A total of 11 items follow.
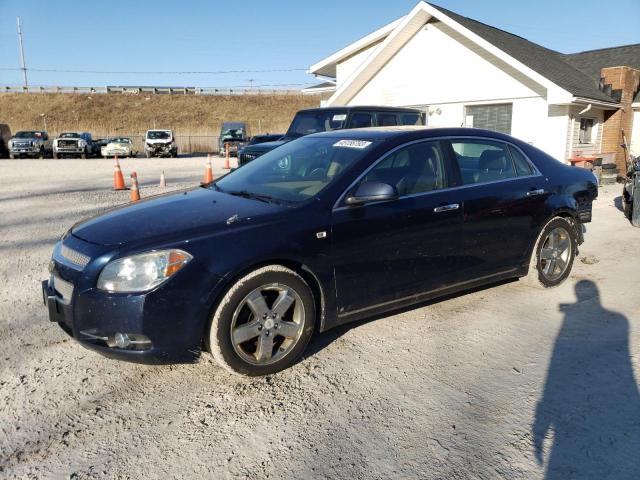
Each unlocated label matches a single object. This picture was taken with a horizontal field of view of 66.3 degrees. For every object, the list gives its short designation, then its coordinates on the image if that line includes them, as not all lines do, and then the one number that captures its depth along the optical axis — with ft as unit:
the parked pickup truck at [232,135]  103.01
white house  46.83
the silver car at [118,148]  97.40
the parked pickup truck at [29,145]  91.86
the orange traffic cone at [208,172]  38.21
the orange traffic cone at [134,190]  28.60
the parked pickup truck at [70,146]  94.43
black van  32.65
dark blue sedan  9.75
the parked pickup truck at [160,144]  98.02
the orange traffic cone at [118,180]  40.16
